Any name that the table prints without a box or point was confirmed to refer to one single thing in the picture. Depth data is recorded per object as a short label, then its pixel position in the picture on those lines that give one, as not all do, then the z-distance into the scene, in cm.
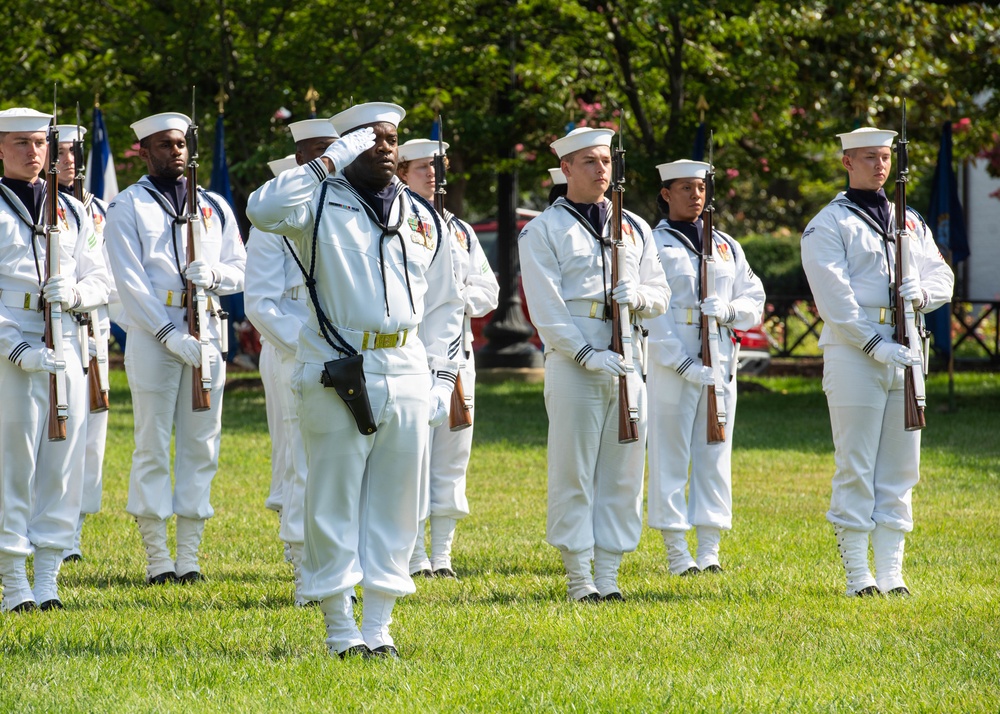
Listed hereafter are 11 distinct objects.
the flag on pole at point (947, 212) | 3337
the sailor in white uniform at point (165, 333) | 1591
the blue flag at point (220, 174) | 3009
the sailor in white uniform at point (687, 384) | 1720
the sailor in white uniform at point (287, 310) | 1417
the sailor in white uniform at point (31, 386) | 1439
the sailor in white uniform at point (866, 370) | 1550
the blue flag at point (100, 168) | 2791
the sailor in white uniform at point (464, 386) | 1725
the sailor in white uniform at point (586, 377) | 1505
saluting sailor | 1150
